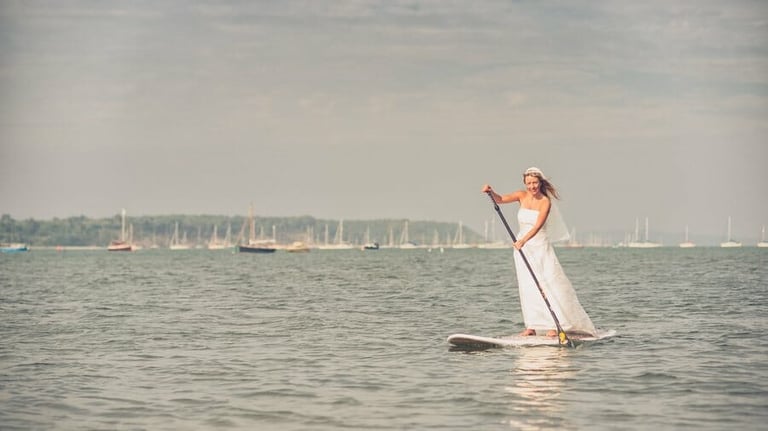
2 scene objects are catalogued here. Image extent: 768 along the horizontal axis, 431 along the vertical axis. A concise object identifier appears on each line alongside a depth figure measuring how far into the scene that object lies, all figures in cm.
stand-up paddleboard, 2020
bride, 1944
